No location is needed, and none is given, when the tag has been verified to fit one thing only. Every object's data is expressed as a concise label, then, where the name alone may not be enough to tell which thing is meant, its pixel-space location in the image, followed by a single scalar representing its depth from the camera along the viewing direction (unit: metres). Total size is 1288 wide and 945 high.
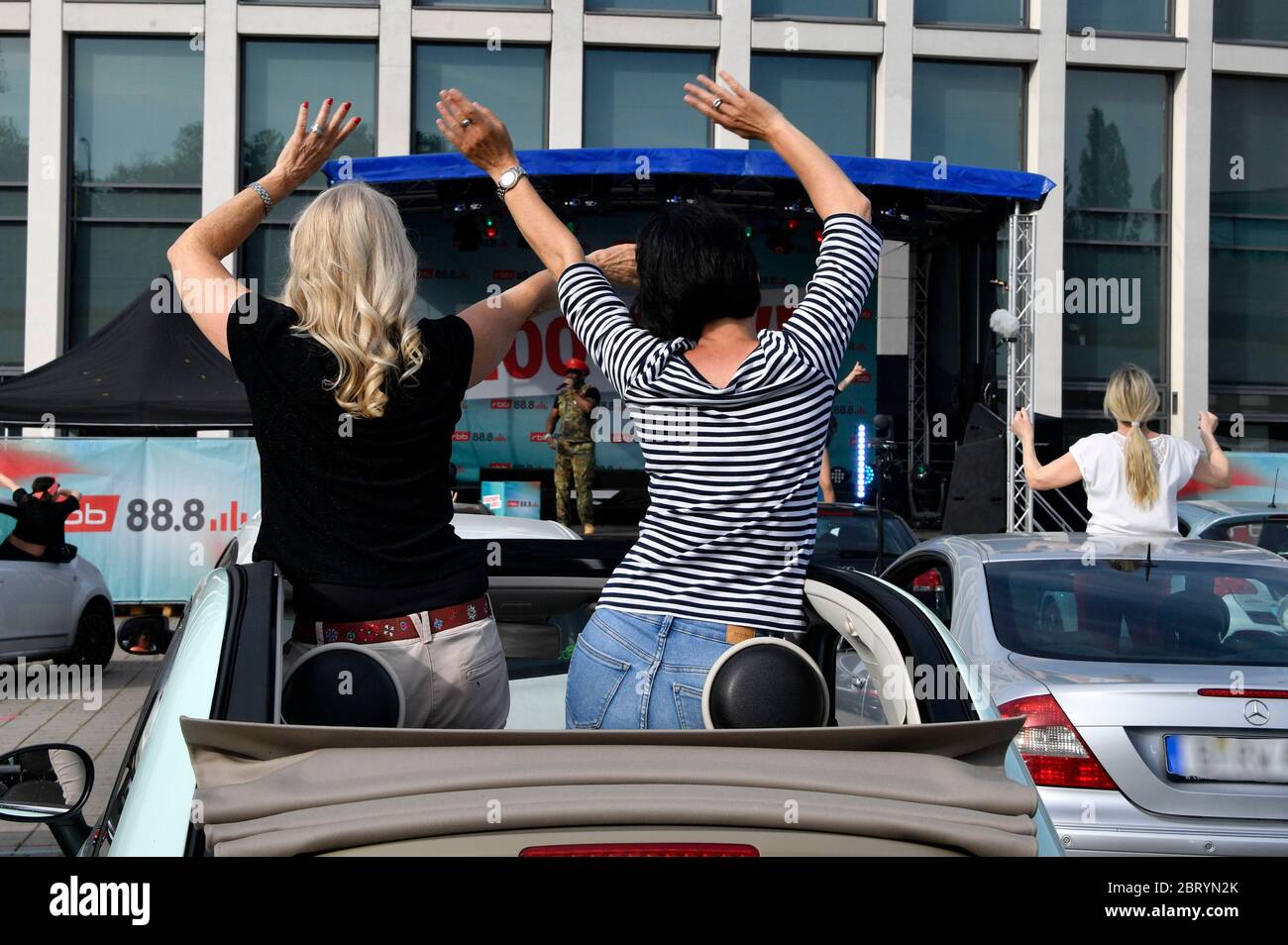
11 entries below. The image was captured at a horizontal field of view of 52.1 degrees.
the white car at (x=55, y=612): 10.38
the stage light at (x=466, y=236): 19.36
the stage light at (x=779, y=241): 19.27
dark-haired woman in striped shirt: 2.33
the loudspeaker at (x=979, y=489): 17.22
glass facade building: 21.23
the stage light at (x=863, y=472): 19.50
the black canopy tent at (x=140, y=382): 13.15
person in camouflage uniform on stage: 16.67
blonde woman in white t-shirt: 5.85
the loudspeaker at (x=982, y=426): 17.70
